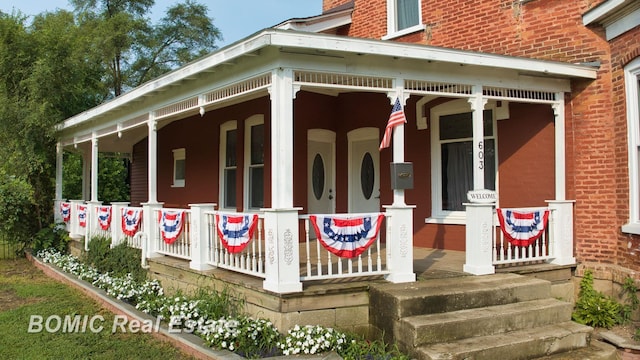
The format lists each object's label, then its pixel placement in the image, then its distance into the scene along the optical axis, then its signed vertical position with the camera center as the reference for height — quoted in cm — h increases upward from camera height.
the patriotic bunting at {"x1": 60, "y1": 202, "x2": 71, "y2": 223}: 1253 -39
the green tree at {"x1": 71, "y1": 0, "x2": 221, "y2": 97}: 2697 +920
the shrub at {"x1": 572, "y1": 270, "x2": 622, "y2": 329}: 640 -154
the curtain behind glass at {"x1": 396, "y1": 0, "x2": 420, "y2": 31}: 988 +363
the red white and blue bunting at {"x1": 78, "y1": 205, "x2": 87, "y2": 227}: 1135 -46
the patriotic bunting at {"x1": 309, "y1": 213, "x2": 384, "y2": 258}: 550 -42
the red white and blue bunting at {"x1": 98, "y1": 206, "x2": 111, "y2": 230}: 1011 -44
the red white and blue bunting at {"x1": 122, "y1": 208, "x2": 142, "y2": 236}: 873 -45
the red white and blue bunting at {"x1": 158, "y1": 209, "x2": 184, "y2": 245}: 757 -46
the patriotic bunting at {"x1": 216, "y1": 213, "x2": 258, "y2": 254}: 585 -42
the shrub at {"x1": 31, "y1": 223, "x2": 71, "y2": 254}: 1245 -111
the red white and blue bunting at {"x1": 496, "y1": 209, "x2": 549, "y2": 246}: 662 -44
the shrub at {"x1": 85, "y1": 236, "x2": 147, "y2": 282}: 851 -118
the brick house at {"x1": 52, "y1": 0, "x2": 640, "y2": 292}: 578 +118
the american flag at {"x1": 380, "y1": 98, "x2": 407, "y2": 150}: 589 +88
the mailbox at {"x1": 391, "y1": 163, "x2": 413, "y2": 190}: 587 +21
